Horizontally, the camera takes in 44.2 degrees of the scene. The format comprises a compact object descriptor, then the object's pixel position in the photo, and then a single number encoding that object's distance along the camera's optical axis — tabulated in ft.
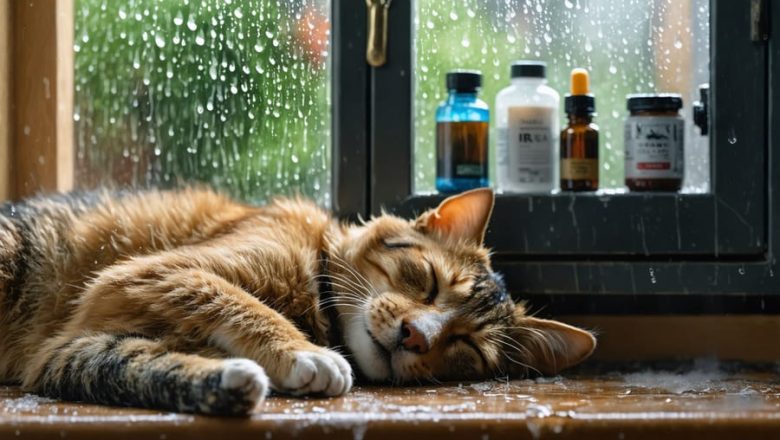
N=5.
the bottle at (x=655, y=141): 5.93
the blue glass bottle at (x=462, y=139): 6.05
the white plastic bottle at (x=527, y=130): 6.02
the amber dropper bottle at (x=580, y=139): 5.98
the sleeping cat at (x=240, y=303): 4.34
